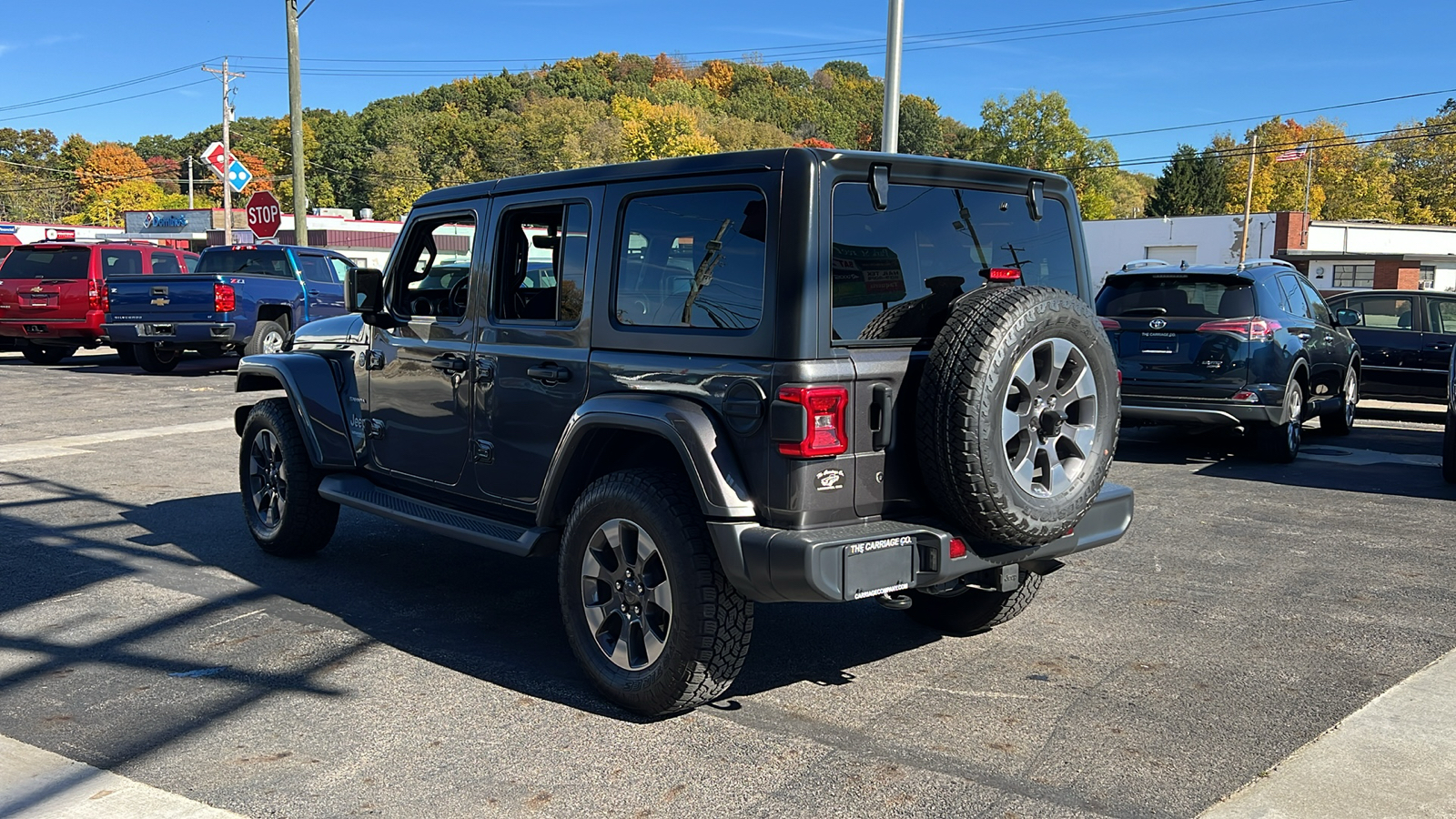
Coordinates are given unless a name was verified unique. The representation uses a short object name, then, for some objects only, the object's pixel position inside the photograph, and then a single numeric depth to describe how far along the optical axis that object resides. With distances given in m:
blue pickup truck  16.09
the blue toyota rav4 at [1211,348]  9.66
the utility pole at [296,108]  22.53
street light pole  12.51
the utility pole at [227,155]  38.58
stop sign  21.09
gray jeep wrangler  3.84
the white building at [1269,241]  54.02
